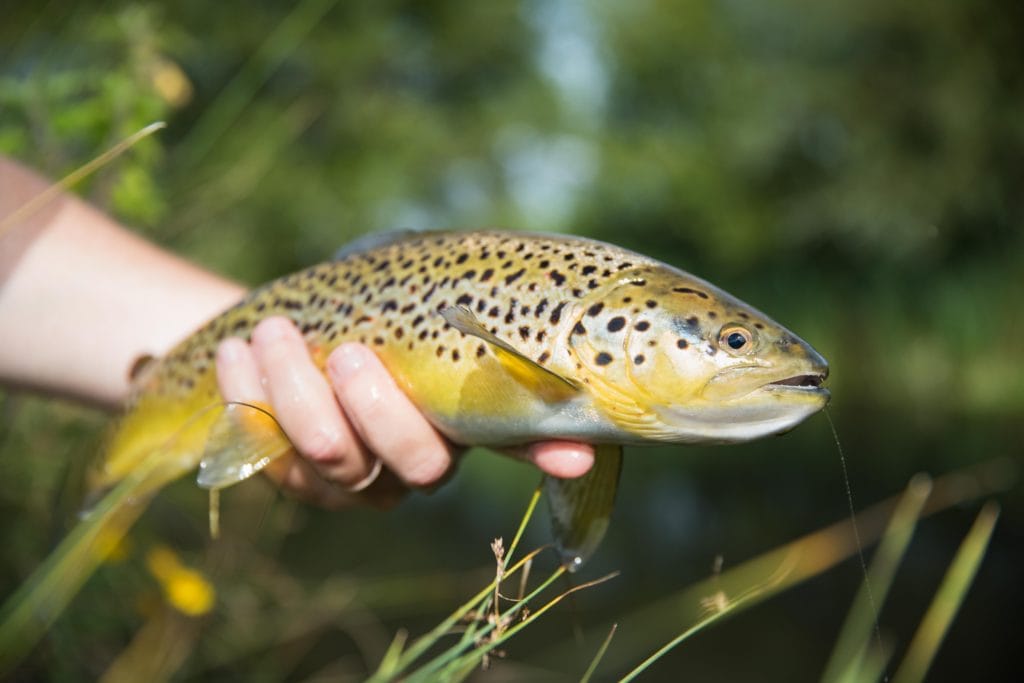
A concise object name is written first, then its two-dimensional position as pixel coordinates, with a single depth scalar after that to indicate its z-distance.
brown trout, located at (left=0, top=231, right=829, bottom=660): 0.51
